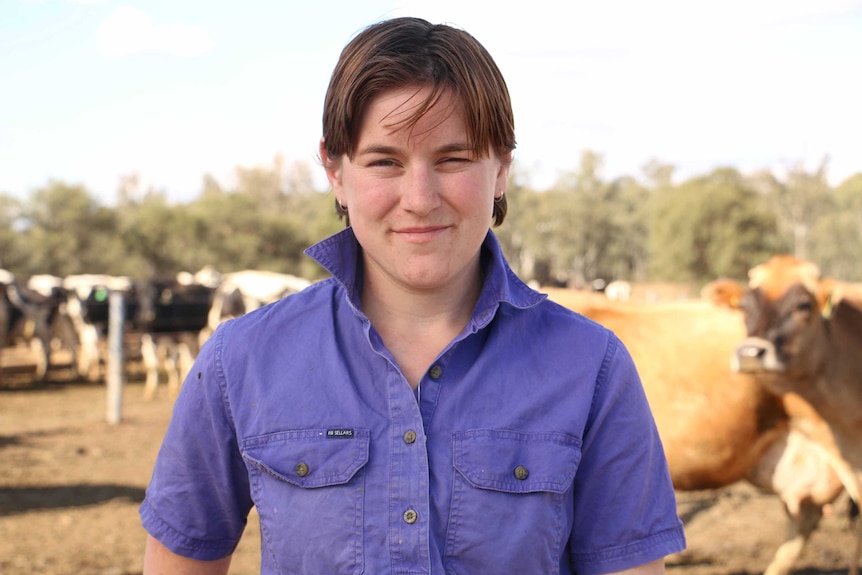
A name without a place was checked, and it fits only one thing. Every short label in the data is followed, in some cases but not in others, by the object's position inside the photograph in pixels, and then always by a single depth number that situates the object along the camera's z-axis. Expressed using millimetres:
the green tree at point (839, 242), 38750
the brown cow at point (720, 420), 4949
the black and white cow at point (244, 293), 16438
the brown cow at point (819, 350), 4832
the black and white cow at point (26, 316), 16531
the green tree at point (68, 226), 35094
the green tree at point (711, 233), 38094
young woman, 1384
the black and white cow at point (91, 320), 16234
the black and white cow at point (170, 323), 15500
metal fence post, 10430
